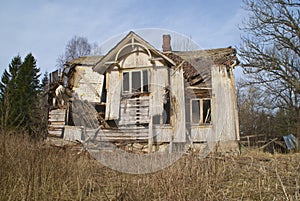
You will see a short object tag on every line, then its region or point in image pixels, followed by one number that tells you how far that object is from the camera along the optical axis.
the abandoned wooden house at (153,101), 12.53
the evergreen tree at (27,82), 26.48
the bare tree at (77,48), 30.32
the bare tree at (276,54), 15.45
